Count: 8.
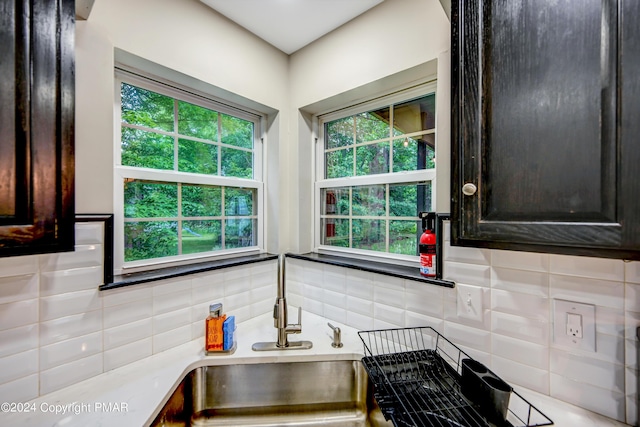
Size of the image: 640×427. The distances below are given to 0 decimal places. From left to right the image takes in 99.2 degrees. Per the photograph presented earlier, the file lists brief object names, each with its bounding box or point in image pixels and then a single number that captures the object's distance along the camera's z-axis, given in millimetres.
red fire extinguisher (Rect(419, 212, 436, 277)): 1142
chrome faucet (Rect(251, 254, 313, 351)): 1210
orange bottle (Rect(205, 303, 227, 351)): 1153
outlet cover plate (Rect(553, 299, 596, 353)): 813
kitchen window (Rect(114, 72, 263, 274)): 1267
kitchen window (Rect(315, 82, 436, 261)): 1410
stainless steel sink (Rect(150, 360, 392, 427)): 1093
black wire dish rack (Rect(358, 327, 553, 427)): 751
